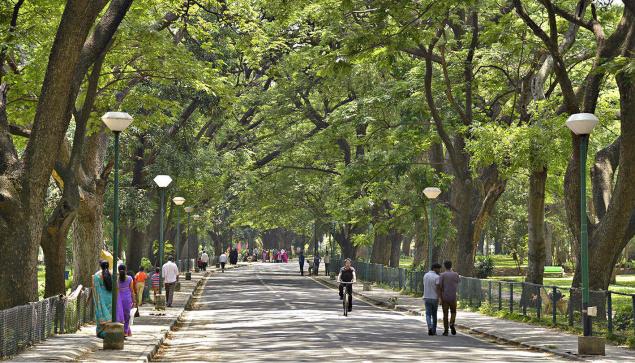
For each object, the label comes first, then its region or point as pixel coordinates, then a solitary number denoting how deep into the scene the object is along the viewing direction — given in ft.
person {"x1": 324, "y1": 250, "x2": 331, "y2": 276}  236.63
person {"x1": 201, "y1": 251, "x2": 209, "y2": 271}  273.54
